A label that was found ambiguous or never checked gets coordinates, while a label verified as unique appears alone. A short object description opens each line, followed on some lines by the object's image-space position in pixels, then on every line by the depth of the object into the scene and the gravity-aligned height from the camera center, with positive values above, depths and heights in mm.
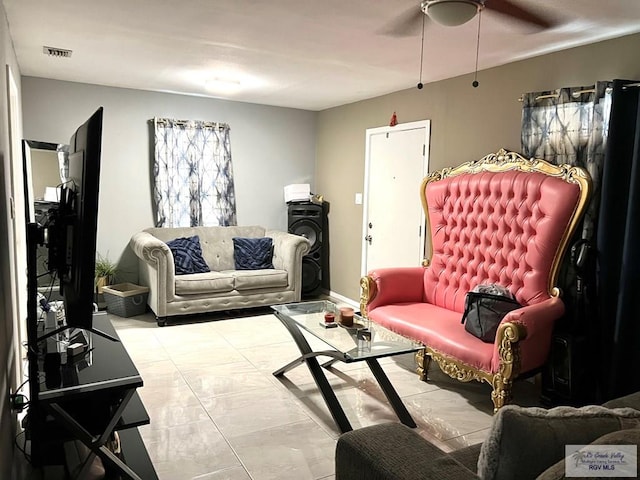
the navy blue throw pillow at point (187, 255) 5066 -720
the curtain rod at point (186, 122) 5391 +715
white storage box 6098 -53
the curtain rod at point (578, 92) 2827 +655
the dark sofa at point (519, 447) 1115 -577
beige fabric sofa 4723 -915
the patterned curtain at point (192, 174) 5457 +133
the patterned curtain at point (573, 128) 3034 +436
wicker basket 4984 -1182
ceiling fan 2400 +961
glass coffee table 2748 -892
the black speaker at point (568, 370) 2967 -1069
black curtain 2838 -312
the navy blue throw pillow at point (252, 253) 5512 -738
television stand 1939 -944
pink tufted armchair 2908 -532
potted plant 5141 -922
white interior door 4723 -47
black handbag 3041 -745
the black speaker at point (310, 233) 5918 -541
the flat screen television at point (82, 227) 1785 -168
